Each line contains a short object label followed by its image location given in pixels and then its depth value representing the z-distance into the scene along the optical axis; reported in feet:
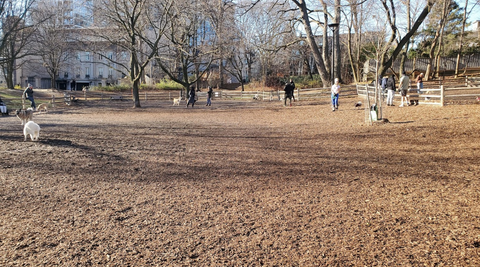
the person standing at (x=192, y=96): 85.00
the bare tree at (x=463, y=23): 105.81
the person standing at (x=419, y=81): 61.31
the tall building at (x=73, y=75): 195.33
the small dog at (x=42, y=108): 69.74
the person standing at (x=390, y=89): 57.31
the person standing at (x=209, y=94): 91.30
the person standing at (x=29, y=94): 66.21
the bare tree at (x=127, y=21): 73.77
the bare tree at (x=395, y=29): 62.95
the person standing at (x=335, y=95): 54.78
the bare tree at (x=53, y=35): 107.65
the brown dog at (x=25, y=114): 38.19
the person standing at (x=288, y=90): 72.95
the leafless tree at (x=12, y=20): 90.74
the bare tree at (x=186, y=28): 79.00
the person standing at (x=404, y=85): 53.62
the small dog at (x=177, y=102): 98.37
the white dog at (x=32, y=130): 31.36
